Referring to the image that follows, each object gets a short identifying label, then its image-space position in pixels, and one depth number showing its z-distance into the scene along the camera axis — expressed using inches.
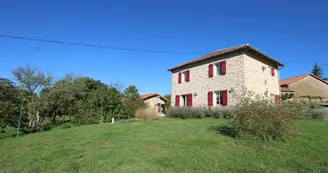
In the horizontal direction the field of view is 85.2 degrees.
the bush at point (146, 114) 450.9
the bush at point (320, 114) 454.9
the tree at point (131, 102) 609.4
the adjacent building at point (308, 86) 911.0
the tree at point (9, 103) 347.9
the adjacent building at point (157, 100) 1037.1
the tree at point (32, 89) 399.2
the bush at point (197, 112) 503.5
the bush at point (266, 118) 198.2
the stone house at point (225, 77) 508.4
